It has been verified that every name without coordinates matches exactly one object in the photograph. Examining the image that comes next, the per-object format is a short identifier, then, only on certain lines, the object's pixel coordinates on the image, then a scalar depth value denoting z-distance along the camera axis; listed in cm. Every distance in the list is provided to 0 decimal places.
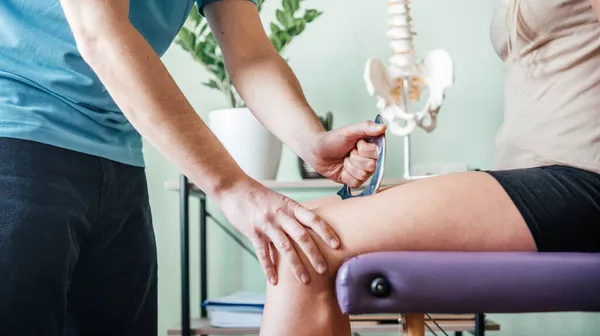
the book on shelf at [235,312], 171
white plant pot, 177
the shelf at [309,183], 167
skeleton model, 180
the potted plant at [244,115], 177
